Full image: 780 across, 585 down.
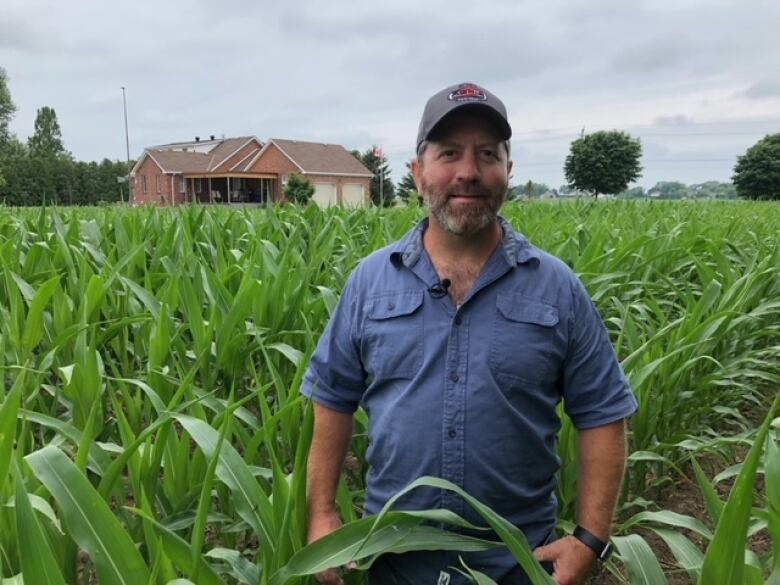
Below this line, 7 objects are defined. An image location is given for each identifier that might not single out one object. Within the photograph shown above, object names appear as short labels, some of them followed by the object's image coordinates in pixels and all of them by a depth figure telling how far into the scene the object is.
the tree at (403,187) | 49.66
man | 1.27
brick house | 39.94
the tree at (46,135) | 68.56
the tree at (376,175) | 50.28
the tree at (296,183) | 26.32
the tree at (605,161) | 48.53
